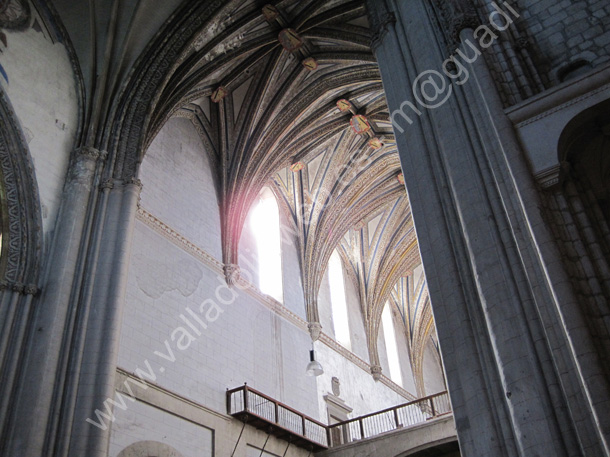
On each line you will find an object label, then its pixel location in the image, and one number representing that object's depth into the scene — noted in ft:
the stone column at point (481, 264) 16.76
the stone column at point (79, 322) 25.81
